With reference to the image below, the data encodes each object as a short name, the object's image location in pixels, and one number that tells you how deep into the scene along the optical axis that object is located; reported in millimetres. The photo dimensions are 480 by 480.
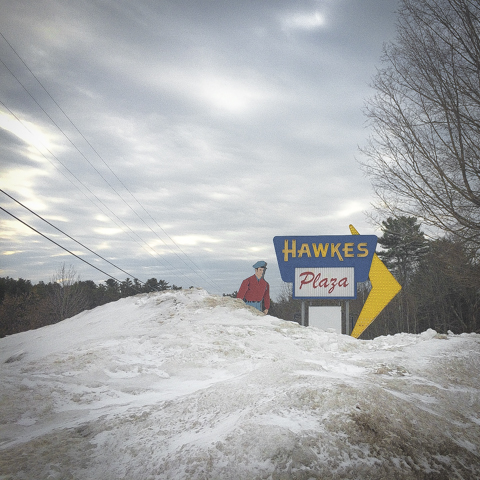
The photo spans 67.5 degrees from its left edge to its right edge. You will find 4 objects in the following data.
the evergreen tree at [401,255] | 33406
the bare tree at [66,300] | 30203
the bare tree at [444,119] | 7145
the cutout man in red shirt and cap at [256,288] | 12039
